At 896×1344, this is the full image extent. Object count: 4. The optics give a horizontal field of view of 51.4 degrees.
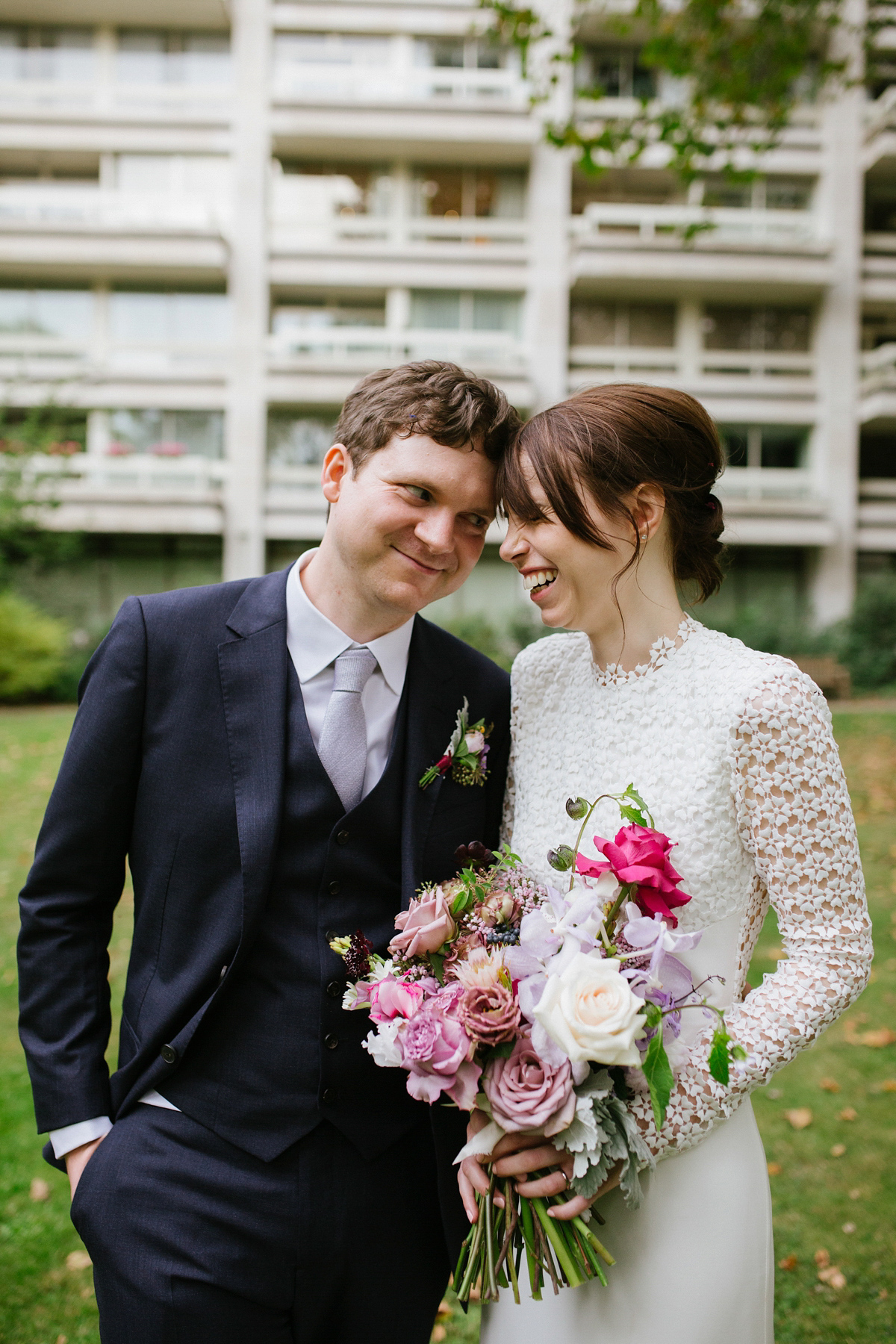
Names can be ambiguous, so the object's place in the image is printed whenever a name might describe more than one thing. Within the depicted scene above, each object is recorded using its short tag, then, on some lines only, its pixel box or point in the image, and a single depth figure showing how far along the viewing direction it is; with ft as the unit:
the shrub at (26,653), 57.00
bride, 6.15
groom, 6.61
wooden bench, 60.29
